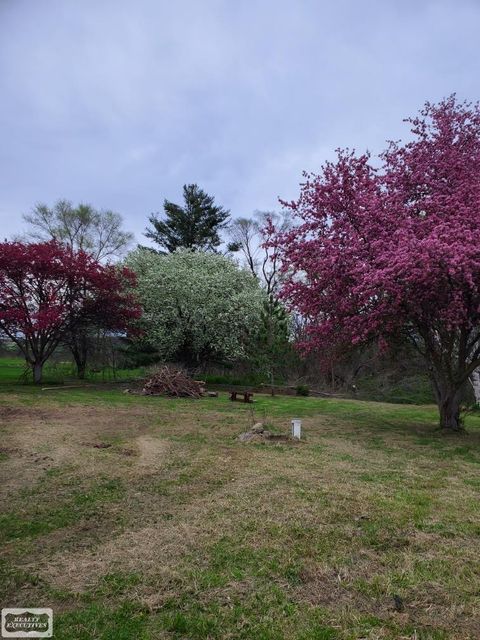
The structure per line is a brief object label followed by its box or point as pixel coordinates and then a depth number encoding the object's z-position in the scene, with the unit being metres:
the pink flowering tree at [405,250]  6.82
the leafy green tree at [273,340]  16.98
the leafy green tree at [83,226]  29.11
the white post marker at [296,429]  7.12
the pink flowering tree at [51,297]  13.73
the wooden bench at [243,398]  12.80
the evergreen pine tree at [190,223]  31.83
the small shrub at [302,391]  16.56
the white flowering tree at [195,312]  18.38
